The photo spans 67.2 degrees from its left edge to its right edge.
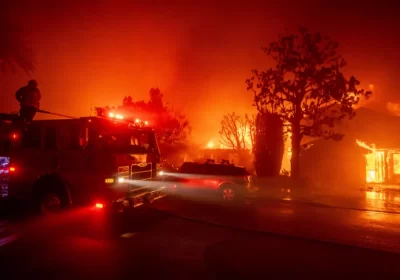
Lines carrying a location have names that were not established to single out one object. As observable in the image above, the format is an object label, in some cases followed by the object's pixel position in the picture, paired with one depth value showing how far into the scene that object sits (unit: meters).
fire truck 7.22
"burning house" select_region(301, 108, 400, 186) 24.45
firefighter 8.28
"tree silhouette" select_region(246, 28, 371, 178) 20.45
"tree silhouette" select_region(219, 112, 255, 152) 37.34
